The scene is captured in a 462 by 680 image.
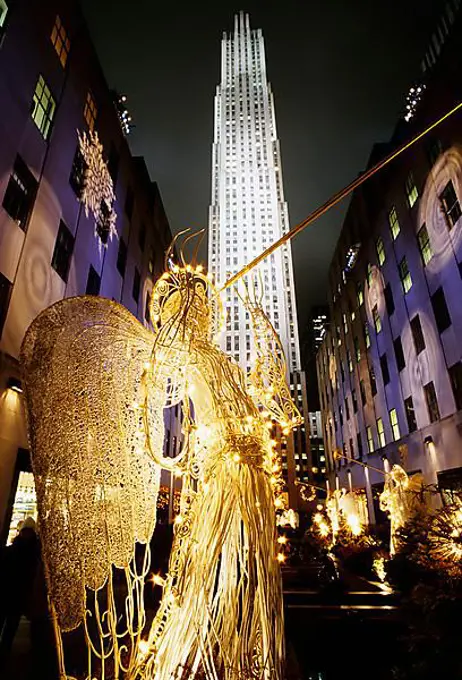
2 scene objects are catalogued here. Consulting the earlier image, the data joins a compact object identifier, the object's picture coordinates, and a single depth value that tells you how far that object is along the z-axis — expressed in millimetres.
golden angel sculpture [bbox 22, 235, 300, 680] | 2654
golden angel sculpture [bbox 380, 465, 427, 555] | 12320
